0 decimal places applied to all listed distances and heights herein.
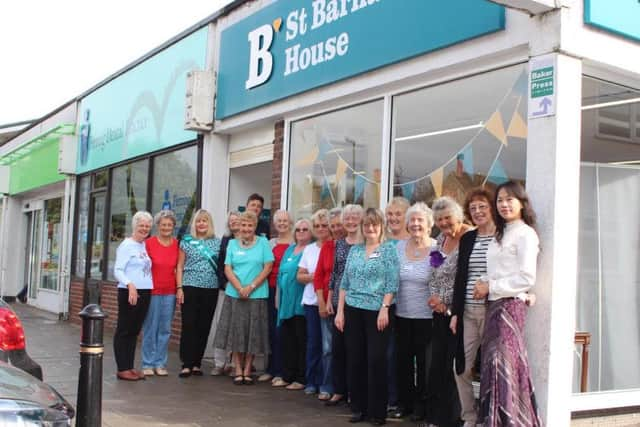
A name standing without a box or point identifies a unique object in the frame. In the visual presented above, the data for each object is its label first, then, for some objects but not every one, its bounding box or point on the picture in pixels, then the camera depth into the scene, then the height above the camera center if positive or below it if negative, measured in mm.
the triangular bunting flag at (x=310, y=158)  8062 +1260
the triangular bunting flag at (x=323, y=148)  7910 +1340
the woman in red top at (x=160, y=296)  7531 -359
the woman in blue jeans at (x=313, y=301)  6686 -324
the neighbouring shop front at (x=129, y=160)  10375 +1712
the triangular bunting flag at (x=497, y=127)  5841 +1230
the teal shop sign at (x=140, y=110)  10461 +2627
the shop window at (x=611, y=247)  6023 +262
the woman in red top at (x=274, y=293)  7332 -286
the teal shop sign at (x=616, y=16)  5207 +1982
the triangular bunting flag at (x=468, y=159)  6105 +982
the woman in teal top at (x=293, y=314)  6965 -467
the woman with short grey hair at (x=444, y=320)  5336 -367
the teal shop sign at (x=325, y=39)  5941 +2297
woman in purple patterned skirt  4645 -279
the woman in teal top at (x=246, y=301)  7145 -367
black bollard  4379 -691
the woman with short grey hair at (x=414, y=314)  5637 -350
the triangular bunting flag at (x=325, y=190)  7888 +867
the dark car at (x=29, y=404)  2850 -618
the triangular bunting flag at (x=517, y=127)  5617 +1181
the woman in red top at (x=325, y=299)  6422 -288
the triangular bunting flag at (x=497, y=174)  5761 +816
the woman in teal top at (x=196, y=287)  7539 -251
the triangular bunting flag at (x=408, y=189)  6616 +766
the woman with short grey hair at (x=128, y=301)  7348 -413
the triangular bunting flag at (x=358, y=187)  7312 +851
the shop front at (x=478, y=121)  5051 +1368
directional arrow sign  5070 +1371
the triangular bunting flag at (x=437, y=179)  6363 +833
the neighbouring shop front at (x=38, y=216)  15367 +1106
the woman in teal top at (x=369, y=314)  5613 -366
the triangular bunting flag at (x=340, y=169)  7642 +1077
